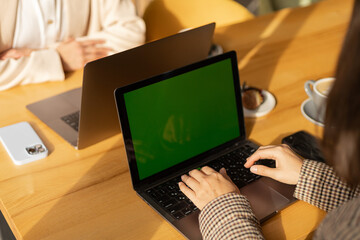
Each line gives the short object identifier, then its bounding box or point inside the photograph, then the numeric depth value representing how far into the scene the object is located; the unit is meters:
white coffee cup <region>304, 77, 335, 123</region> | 1.19
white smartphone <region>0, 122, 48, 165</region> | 1.06
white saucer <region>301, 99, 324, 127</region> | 1.21
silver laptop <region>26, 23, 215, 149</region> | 1.01
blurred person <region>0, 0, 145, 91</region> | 1.38
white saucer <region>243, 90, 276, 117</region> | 1.23
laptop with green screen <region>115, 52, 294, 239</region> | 0.93
